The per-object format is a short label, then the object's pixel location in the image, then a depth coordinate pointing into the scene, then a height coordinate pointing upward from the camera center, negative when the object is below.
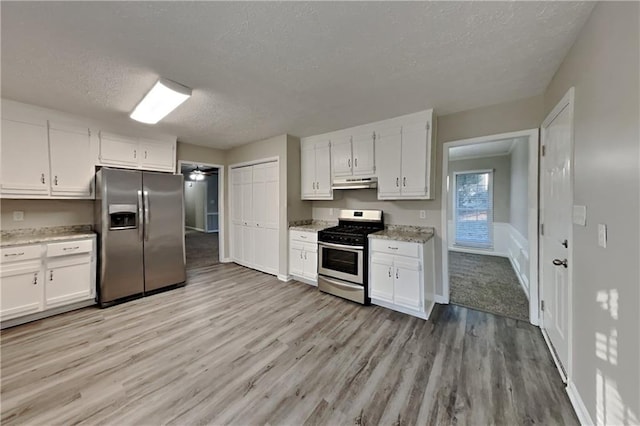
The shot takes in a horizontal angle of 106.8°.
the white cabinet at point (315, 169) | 3.91 +0.67
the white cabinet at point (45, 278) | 2.55 -0.81
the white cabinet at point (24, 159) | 2.70 +0.59
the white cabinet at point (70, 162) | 3.01 +0.62
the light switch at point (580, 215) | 1.52 -0.05
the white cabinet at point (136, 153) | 3.40 +0.86
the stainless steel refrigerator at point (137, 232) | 3.10 -0.34
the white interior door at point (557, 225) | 1.81 -0.15
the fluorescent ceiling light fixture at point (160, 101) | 2.26 +1.14
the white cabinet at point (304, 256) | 3.78 -0.78
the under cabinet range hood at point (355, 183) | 3.41 +0.37
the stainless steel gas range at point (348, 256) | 3.15 -0.68
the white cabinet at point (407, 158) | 2.98 +0.66
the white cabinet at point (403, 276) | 2.78 -0.84
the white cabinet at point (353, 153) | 3.46 +0.83
